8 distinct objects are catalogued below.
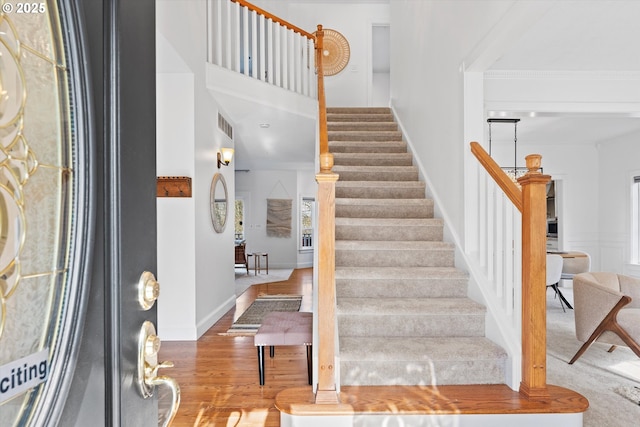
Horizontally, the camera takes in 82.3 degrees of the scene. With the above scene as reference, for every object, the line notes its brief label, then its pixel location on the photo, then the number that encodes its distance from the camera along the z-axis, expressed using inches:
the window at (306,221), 378.4
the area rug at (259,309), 155.3
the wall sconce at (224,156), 175.0
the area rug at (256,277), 270.1
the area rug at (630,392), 96.1
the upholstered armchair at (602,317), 112.0
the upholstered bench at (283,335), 102.7
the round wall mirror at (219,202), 164.6
